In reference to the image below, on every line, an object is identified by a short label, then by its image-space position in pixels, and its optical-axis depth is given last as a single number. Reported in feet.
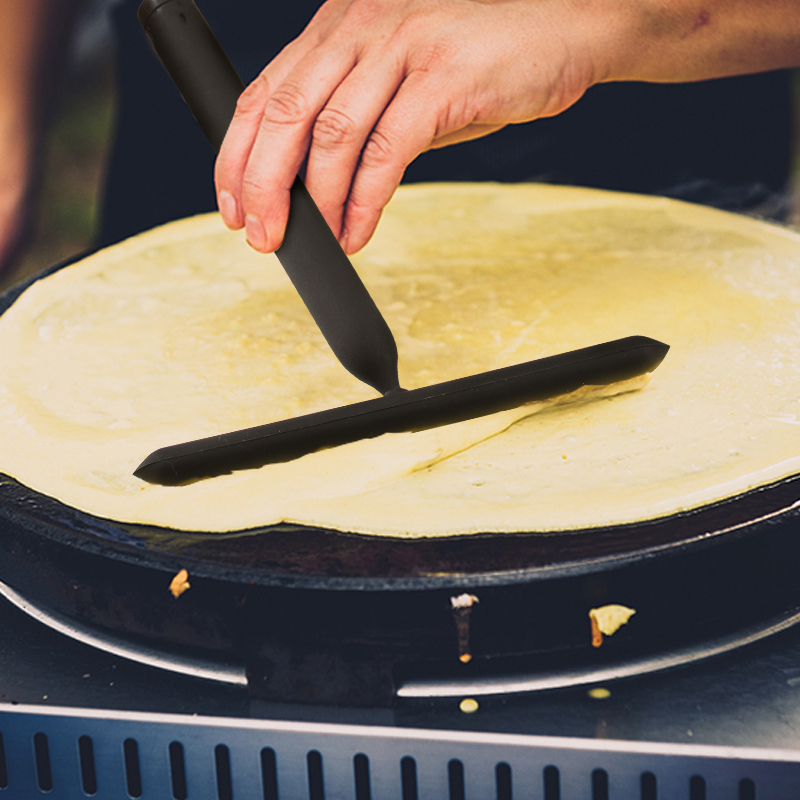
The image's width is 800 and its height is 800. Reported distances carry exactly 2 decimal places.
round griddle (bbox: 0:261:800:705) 3.00
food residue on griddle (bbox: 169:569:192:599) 3.03
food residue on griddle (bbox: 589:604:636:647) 3.02
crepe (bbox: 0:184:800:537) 3.15
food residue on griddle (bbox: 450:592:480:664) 2.99
